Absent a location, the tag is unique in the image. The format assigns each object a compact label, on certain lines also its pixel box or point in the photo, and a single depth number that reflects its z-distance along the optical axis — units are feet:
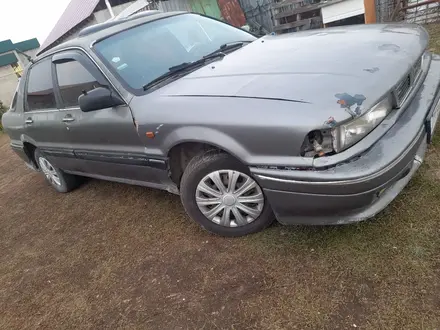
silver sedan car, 6.87
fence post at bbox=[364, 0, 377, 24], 26.30
